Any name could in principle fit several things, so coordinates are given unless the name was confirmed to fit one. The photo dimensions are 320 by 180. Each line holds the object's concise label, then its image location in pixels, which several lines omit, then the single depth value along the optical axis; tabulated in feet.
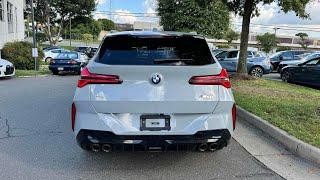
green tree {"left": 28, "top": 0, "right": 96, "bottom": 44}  120.59
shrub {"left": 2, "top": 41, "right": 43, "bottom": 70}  46.81
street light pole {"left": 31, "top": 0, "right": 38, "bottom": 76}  43.05
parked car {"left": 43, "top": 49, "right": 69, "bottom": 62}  68.07
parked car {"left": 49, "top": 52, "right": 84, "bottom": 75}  43.40
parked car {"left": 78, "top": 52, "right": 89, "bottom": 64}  45.01
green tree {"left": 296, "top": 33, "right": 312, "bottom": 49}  159.59
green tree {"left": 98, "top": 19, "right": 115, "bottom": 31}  214.41
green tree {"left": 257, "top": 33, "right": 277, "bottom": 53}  125.35
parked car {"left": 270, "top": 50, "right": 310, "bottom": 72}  51.83
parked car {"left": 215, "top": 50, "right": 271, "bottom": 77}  40.06
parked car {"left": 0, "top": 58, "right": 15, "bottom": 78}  34.23
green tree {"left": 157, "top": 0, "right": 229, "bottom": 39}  68.34
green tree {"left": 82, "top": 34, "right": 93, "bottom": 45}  164.40
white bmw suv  9.03
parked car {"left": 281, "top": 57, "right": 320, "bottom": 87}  30.36
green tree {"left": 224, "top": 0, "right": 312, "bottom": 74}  25.29
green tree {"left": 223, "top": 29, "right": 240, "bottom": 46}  137.48
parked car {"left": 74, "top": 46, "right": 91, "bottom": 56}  81.08
